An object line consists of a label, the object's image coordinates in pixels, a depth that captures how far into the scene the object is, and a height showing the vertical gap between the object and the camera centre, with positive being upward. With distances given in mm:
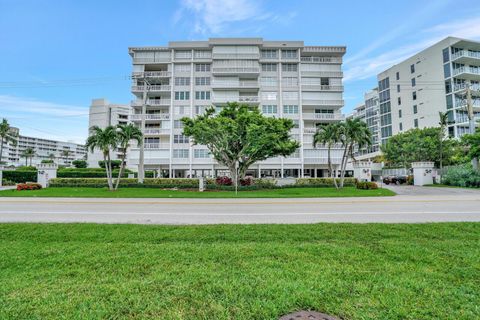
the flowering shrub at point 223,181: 27516 -951
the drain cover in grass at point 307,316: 2602 -1515
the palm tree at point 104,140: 25094 +3355
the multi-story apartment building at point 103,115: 73944 +19713
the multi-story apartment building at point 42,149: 129125 +14997
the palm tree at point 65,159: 141500 +8245
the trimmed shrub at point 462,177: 26842 -649
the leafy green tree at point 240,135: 25719 +3944
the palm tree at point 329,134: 27094 +4228
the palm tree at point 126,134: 26425 +4191
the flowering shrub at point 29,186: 24784 -1319
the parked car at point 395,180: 38469 -1299
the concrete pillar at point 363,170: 32625 +223
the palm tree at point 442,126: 37606 +6935
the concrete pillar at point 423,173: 33078 -212
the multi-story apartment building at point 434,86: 47688 +17774
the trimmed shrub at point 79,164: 67969 +2558
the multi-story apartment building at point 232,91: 42750 +14377
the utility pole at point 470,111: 31981 +7668
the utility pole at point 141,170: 31847 +384
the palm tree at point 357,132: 26094 +4152
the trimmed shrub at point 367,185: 25703 -1432
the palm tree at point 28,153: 86681 +7287
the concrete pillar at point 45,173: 29734 +59
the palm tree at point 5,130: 55406 +9702
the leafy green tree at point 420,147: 39062 +3895
